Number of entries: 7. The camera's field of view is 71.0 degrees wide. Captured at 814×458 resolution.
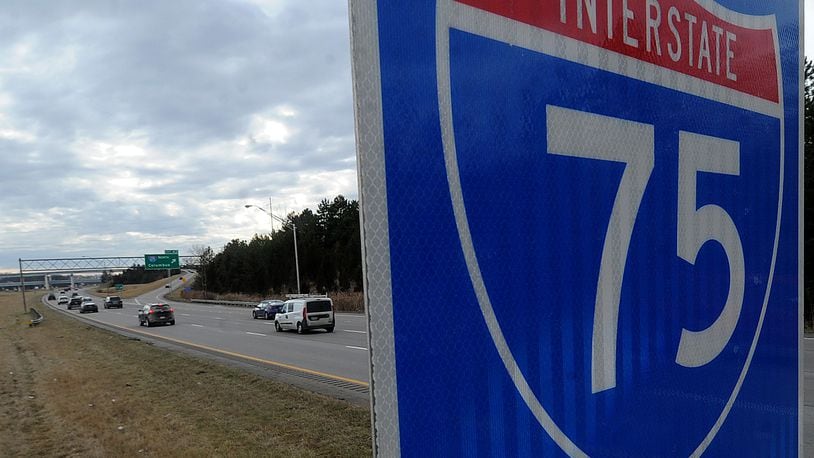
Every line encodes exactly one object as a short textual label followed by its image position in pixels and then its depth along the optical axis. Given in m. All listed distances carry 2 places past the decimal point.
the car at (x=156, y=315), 31.58
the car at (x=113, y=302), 58.38
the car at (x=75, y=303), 60.36
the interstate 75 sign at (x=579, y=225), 1.59
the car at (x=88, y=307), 51.63
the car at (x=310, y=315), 23.05
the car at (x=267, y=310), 35.25
